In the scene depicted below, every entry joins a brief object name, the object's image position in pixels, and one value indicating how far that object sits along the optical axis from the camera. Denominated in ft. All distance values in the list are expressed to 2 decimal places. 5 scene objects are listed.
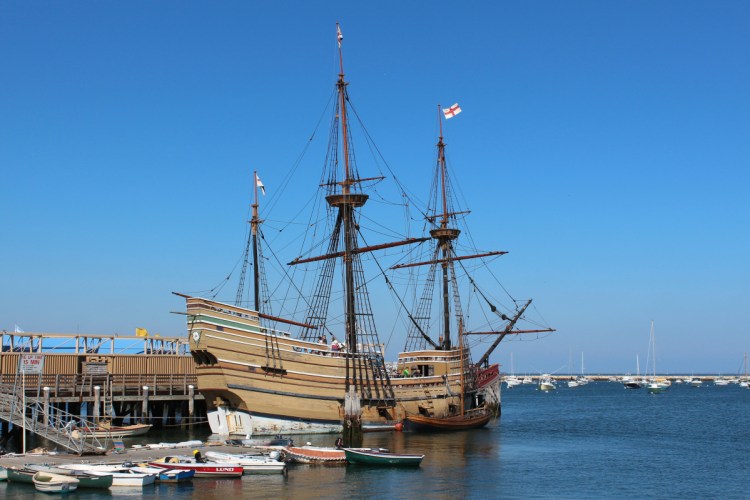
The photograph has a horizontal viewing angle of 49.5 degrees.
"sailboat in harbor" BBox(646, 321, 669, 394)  579.07
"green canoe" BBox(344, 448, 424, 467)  137.39
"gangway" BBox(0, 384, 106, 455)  133.28
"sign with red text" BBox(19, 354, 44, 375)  149.89
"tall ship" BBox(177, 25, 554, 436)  169.07
